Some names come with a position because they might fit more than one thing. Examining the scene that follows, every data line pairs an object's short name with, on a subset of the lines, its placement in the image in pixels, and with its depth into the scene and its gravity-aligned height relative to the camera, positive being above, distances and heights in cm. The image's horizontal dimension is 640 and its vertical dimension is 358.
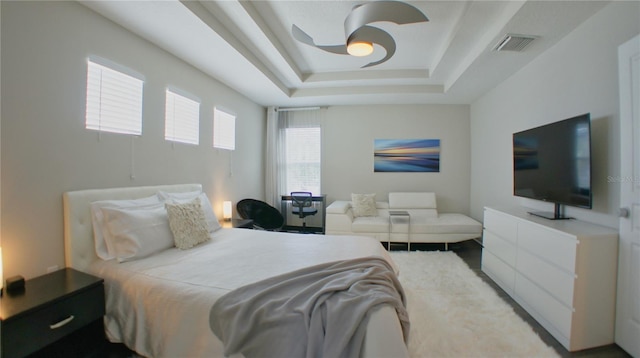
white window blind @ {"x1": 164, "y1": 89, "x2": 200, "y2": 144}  273 +74
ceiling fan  182 +132
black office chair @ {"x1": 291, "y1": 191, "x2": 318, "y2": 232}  448 -46
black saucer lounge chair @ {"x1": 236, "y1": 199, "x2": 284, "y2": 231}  402 -60
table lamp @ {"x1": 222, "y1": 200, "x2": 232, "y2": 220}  360 -46
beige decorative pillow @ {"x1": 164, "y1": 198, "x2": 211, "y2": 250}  209 -42
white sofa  378 -71
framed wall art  480 +56
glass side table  385 -65
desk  500 -83
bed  128 -66
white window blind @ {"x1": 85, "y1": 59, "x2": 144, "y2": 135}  196 +69
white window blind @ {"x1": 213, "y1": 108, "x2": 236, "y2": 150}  357 +79
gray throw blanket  112 -69
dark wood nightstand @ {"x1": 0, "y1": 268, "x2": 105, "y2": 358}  118 -75
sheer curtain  509 +62
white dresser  169 -72
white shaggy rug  170 -116
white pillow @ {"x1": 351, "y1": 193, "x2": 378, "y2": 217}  436 -44
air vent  236 +147
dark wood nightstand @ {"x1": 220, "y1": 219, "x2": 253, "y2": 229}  331 -64
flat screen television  196 +20
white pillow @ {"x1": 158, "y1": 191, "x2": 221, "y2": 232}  238 -22
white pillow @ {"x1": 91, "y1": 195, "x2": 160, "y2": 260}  183 -43
